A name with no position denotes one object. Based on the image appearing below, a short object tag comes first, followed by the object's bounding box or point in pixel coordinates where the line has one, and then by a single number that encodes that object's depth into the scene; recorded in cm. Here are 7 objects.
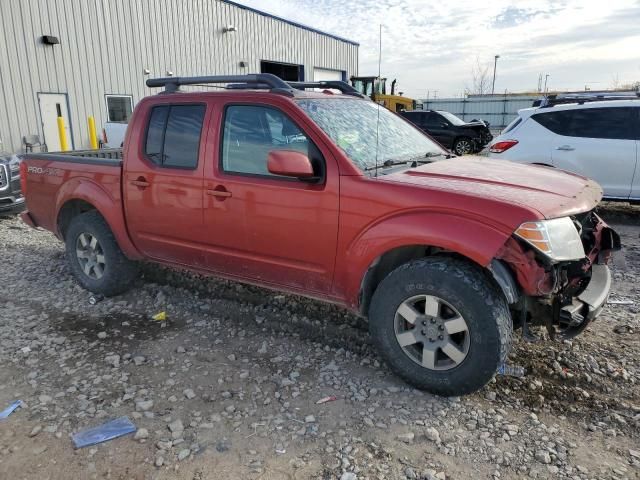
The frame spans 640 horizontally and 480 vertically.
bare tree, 5747
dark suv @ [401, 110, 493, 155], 1777
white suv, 722
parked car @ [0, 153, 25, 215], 787
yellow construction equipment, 2288
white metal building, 1264
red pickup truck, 288
